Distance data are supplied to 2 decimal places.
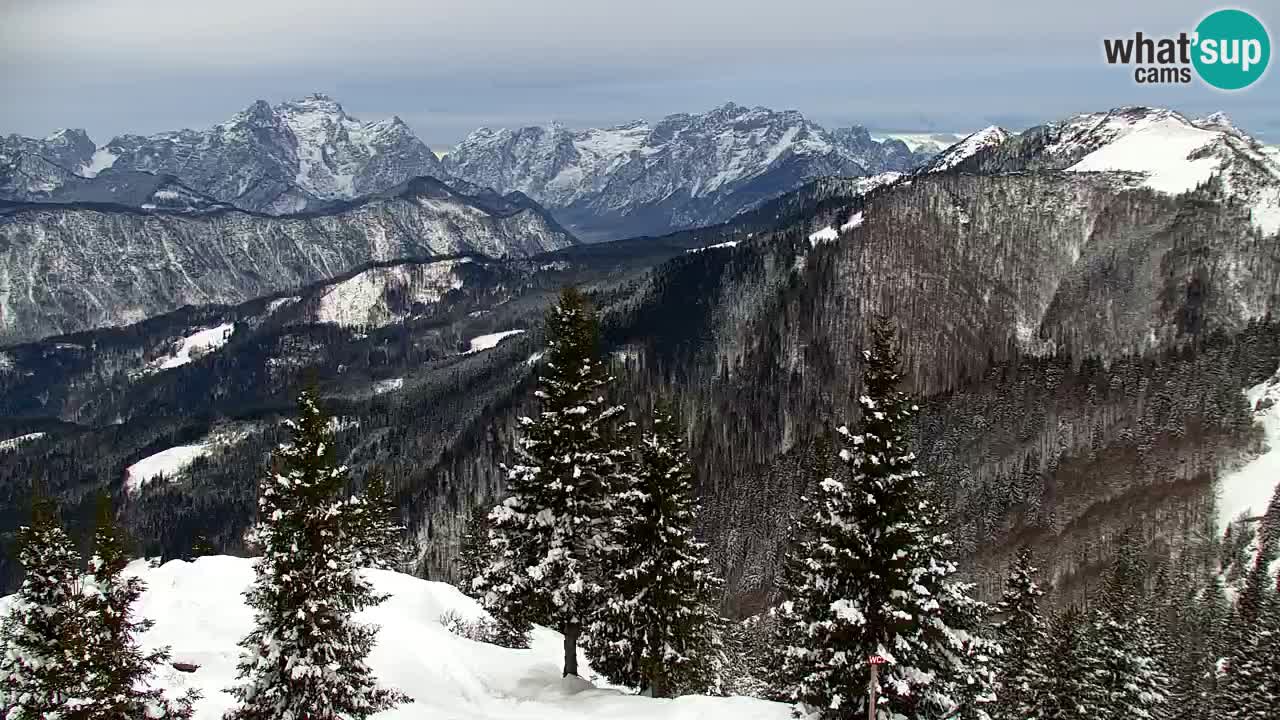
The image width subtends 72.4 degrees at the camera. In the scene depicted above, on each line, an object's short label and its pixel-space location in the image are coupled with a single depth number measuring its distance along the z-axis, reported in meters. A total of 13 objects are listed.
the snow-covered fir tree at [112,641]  23.64
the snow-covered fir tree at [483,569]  39.81
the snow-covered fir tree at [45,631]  23.19
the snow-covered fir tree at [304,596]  27.78
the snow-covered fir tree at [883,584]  28.66
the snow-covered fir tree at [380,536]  81.96
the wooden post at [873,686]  25.93
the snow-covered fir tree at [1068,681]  46.50
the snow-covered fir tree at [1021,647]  47.22
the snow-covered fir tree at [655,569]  39.16
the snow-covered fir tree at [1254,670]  48.31
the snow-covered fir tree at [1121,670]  48.38
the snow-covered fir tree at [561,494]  38.44
